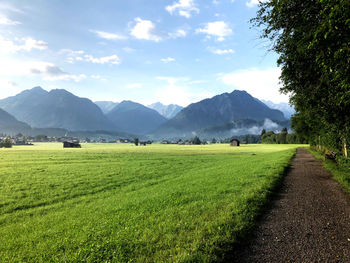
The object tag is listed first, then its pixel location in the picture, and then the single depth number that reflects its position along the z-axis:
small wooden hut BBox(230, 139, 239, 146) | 180.68
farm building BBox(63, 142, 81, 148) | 139.46
